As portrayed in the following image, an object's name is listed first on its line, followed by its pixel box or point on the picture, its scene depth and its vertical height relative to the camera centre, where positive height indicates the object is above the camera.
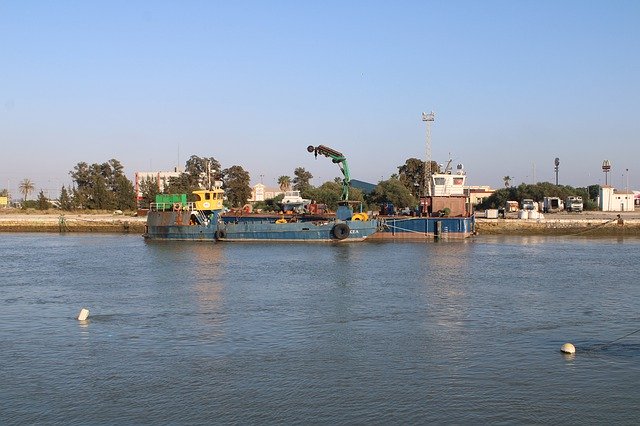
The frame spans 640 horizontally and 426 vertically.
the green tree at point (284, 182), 123.31 +4.88
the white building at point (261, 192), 127.10 +3.44
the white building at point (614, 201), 83.12 +0.94
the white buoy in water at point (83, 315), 20.55 -3.15
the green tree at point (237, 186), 101.12 +3.44
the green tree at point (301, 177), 117.66 +5.53
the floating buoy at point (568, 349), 16.34 -3.33
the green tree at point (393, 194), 86.81 +1.90
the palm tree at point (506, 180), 133.25 +5.60
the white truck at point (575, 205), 80.06 +0.44
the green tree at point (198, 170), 99.64 +6.18
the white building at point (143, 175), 92.25 +5.99
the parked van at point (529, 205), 77.25 +0.44
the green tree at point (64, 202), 91.62 +1.03
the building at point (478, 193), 116.14 +2.87
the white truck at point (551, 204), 84.19 +0.59
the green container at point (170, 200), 54.53 +0.76
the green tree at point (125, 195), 92.38 +1.96
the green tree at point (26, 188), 133.25 +4.23
